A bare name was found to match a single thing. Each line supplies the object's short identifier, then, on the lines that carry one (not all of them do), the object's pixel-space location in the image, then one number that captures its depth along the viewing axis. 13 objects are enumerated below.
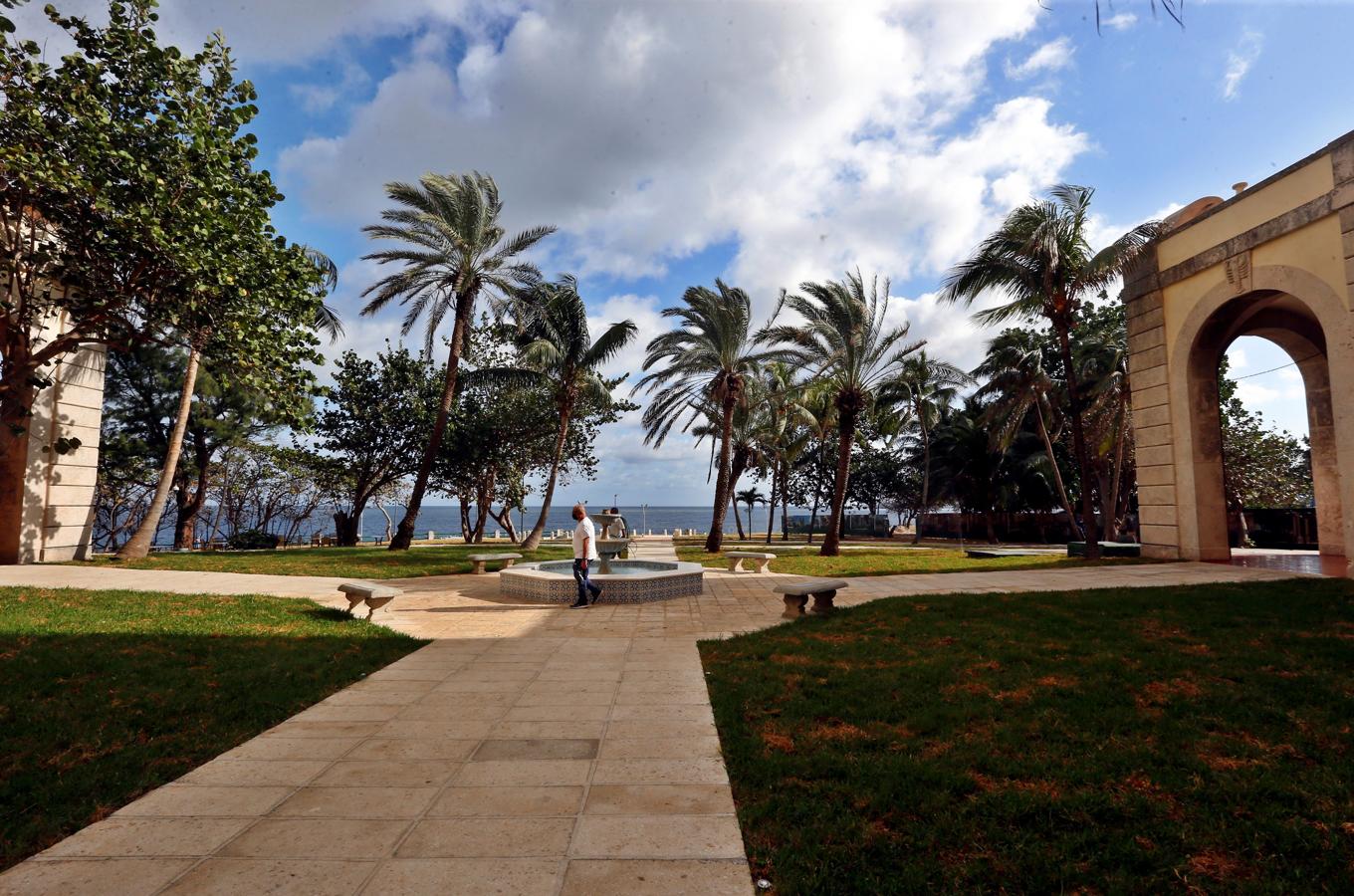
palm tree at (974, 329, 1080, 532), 26.58
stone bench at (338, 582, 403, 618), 9.34
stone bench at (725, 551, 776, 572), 16.43
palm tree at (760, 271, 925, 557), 20.98
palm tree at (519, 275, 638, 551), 23.20
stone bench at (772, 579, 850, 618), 9.29
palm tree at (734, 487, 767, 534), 46.61
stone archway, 11.20
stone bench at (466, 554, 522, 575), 15.70
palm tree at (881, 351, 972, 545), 21.92
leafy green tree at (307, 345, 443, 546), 28.58
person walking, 10.84
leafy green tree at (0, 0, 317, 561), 10.28
